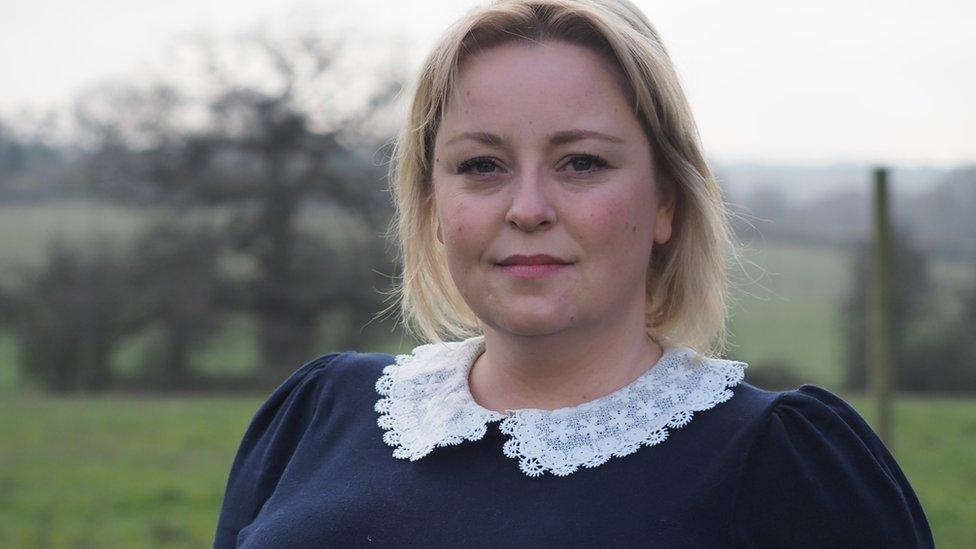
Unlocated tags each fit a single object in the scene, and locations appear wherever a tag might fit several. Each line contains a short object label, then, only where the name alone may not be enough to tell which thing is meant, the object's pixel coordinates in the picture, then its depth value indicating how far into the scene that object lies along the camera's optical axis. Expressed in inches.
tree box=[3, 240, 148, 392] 426.6
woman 67.9
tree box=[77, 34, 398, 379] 461.7
